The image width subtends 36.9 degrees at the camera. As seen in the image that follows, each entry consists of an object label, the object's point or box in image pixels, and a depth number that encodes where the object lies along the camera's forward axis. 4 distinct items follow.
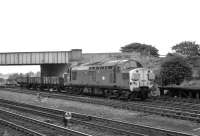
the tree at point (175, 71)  35.88
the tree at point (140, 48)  93.56
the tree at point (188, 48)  81.89
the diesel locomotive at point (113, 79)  24.70
